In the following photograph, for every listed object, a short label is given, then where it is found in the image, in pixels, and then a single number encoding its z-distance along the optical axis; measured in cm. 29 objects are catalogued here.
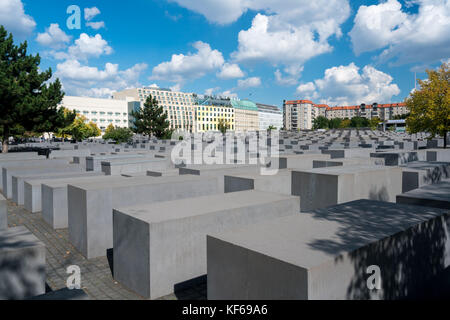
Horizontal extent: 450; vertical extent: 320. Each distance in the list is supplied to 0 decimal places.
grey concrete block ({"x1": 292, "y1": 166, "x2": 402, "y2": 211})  795
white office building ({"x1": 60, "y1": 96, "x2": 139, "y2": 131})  10249
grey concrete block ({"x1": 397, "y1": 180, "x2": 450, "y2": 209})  589
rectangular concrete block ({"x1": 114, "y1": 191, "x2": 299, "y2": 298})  536
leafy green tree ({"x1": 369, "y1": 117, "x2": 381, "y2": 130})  9328
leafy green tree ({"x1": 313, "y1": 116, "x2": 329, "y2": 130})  13312
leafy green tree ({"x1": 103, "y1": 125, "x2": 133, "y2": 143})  4222
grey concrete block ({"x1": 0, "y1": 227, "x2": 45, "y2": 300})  452
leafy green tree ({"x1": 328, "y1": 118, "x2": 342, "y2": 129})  14125
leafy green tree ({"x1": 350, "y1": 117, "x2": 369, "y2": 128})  12565
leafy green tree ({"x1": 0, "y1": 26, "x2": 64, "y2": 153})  2103
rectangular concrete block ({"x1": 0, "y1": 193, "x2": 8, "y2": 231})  682
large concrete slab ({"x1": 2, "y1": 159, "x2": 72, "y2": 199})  1404
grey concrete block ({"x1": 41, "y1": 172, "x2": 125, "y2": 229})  939
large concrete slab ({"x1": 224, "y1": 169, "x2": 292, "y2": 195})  889
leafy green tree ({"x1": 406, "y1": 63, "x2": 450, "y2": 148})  1934
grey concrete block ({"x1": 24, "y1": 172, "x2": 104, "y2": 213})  1131
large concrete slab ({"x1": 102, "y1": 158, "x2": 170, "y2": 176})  1272
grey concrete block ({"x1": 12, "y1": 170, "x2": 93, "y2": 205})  1227
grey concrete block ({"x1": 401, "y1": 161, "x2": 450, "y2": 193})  937
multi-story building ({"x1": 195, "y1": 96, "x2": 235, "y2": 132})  15338
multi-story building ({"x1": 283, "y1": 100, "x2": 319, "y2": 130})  18150
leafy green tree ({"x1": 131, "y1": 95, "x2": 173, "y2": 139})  4906
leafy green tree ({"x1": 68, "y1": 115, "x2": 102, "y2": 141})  4338
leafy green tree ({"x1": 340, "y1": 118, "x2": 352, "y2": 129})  13162
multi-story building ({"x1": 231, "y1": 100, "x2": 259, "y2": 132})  16588
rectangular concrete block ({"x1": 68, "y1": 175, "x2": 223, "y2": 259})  729
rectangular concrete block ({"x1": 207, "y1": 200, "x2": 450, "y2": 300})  336
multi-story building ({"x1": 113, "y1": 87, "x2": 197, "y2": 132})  13512
